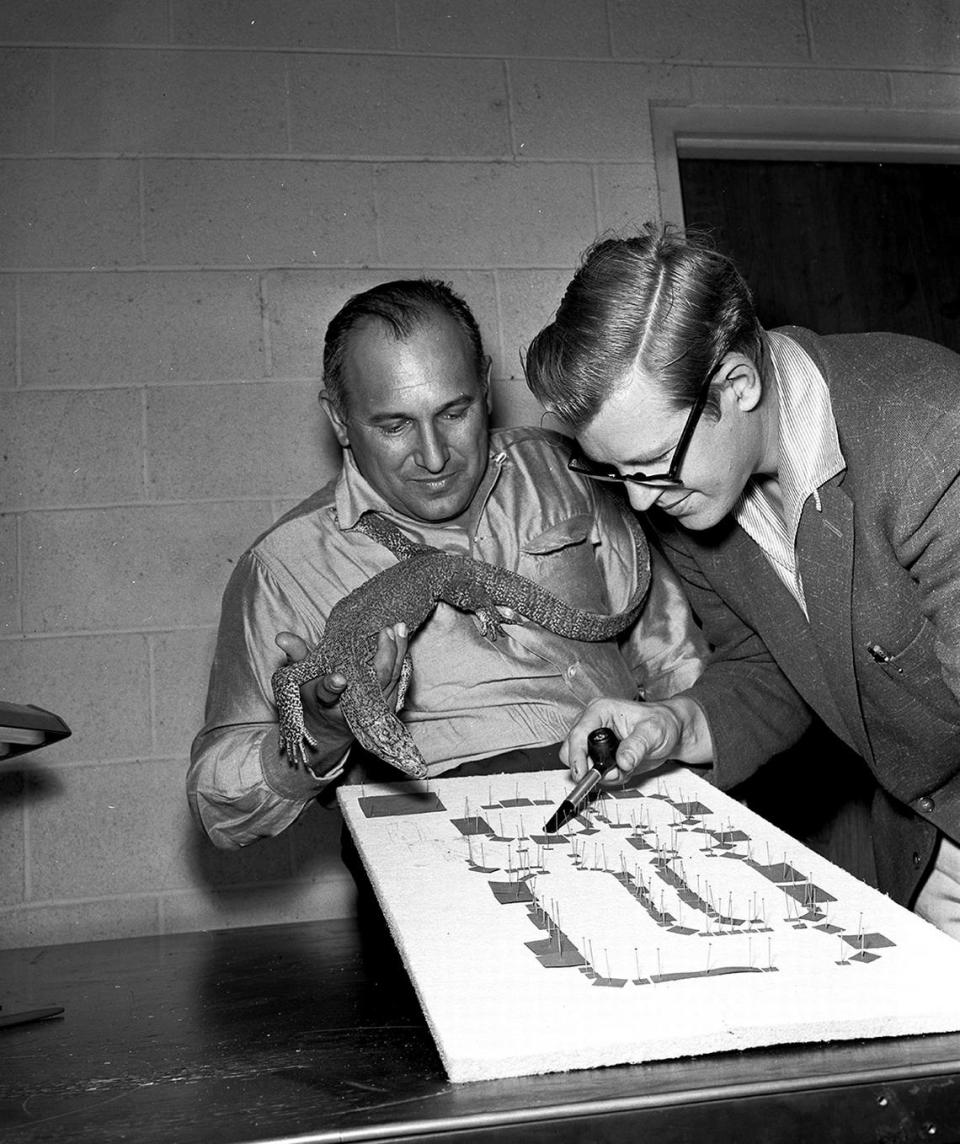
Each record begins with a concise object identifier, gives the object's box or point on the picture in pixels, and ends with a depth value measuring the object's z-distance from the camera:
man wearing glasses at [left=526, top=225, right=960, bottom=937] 1.43
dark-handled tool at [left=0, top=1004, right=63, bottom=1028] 1.36
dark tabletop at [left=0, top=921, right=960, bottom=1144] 0.86
